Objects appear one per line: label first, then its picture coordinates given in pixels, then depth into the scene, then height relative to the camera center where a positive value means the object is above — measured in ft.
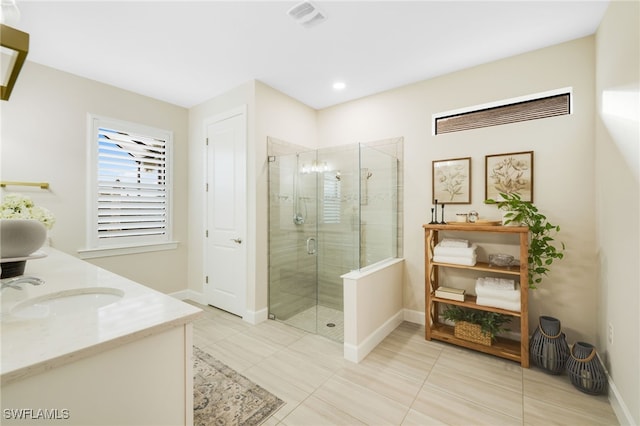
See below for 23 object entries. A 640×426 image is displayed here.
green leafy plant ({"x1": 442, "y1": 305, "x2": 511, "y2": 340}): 8.06 -3.26
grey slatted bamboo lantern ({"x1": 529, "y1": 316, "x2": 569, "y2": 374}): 6.91 -3.50
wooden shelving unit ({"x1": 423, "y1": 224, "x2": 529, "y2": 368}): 7.38 -2.70
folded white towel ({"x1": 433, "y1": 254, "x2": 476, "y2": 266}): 8.25 -1.47
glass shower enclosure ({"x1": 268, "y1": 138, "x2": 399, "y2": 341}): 9.18 -0.39
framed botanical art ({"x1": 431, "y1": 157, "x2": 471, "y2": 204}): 9.21 +1.11
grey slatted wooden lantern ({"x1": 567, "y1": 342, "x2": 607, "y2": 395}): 6.14 -3.66
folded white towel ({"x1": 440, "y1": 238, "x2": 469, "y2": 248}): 8.54 -0.96
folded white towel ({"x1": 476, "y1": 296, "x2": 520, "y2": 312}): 7.48 -2.58
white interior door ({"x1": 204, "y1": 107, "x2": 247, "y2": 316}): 10.55 -0.01
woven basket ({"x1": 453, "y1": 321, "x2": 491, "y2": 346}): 8.05 -3.66
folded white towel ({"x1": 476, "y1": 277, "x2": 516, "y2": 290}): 7.70 -2.06
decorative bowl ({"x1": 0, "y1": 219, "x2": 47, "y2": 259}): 3.63 -0.33
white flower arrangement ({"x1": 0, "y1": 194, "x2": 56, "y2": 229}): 5.17 +0.06
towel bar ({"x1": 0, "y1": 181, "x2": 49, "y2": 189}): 8.08 +0.91
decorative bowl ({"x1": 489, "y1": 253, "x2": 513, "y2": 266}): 8.00 -1.40
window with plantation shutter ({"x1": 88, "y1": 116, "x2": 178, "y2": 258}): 10.17 +1.14
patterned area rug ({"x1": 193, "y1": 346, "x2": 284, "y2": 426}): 5.56 -4.17
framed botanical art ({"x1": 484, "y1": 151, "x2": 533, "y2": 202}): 8.25 +1.19
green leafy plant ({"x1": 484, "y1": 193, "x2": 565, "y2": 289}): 7.39 -0.61
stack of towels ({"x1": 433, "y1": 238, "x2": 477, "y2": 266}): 8.28 -1.24
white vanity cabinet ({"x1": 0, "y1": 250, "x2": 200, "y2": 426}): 2.27 -1.46
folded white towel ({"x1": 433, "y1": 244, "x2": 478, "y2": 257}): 8.30 -1.20
